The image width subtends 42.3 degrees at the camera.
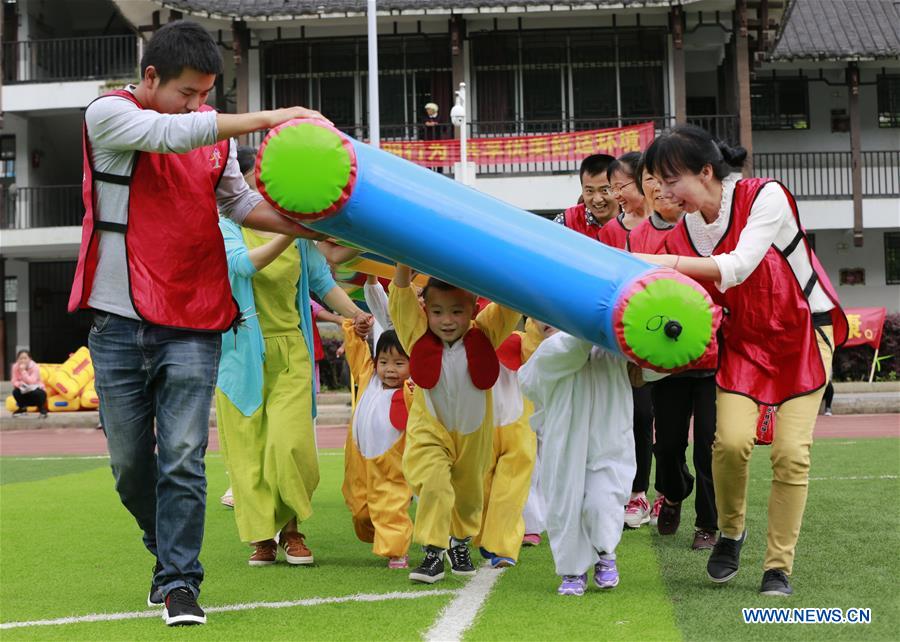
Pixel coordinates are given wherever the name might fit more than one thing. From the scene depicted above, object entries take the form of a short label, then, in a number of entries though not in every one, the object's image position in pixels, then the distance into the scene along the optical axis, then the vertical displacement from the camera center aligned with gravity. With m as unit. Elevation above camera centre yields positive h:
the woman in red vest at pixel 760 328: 5.04 +0.08
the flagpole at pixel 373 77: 19.77 +4.80
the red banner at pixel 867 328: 24.09 +0.34
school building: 25.45 +6.37
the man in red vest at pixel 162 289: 4.66 +0.28
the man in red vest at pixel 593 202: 7.14 +0.92
